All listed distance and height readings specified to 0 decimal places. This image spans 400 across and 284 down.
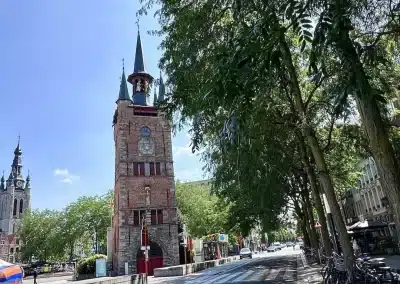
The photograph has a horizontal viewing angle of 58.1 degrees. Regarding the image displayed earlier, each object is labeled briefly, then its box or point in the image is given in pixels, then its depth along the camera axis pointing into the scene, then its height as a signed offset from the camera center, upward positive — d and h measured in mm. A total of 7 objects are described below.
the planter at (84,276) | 34009 -1017
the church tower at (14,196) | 113750 +23187
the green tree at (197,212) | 56375 +6508
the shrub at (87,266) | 34438 -153
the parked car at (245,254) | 54056 -551
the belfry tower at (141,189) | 37562 +7387
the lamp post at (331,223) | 10008 +539
